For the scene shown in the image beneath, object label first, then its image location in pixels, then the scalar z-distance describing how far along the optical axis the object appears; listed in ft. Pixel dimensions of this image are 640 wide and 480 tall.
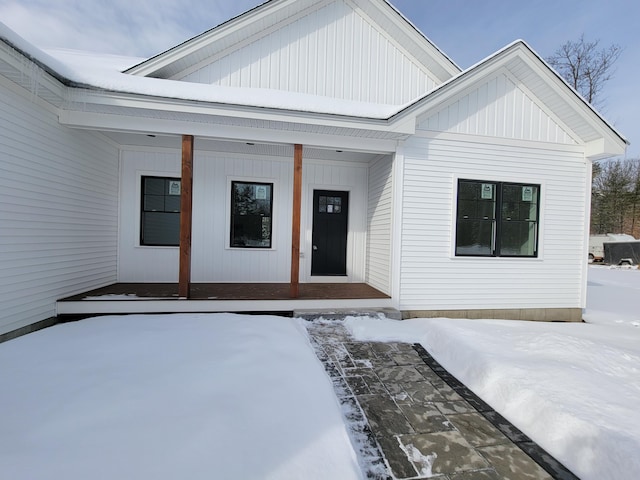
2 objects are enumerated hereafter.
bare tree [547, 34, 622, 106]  51.70
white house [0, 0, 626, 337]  13.75
